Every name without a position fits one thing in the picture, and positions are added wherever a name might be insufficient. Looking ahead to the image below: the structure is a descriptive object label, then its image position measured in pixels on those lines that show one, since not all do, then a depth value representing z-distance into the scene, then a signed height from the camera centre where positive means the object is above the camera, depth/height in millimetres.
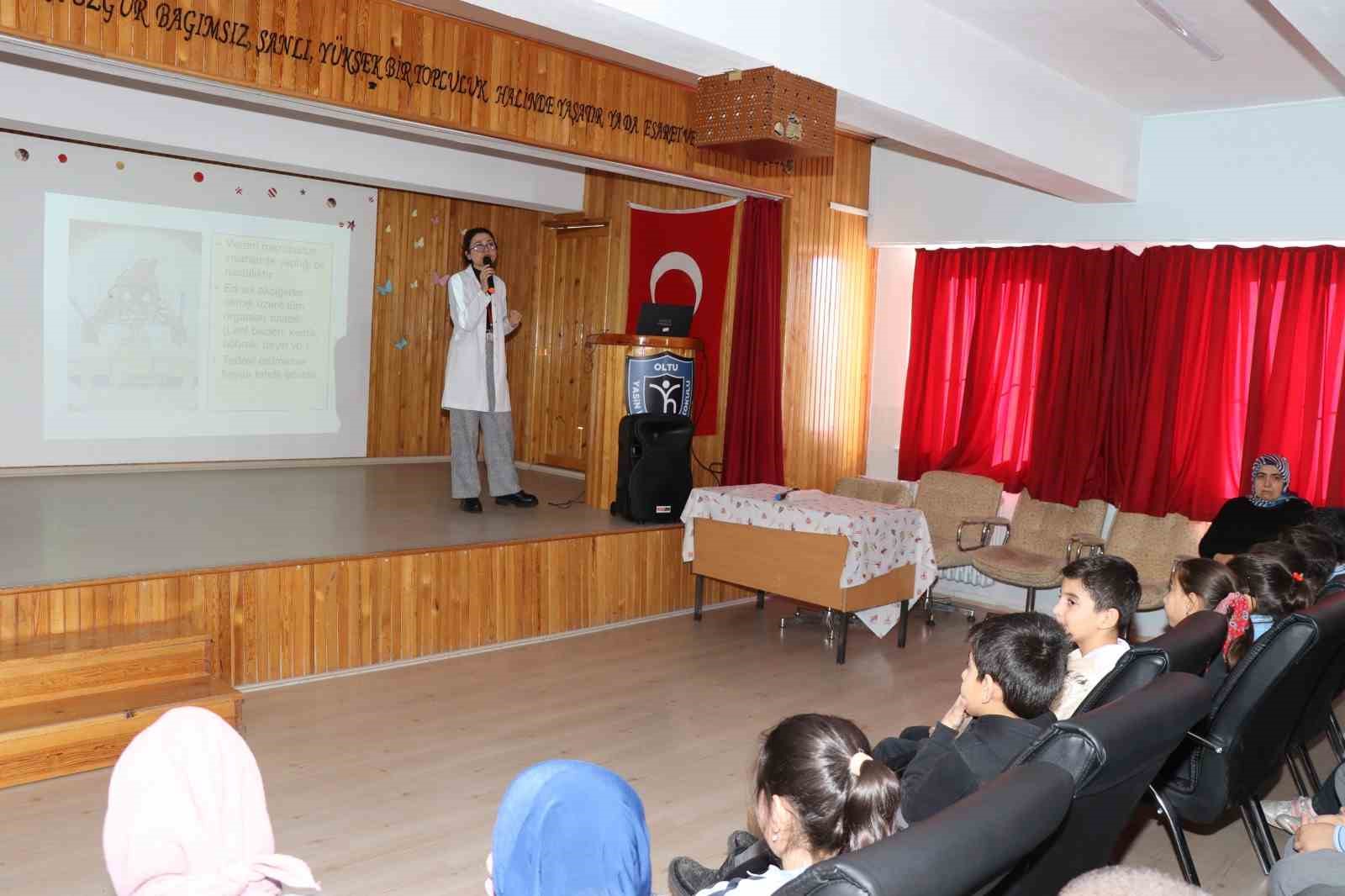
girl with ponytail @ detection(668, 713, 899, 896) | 1643 -663
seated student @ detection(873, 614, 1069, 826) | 2271 -718
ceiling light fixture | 4189 +1404
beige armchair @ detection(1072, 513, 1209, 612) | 6191 -938
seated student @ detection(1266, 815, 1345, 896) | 2156 -951
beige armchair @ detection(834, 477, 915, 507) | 7027 -827
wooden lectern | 6609 -282
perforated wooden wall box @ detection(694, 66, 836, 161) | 3824 +864
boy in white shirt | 3031 -659
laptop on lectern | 6824 +189
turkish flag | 7453 +596
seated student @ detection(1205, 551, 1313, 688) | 3225 -653
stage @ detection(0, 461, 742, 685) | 4480 -1055
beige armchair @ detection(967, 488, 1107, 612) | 6109 -1027
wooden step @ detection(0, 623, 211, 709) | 3947 -1272
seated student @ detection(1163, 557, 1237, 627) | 3324 -625
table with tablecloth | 5480 -983
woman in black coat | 5461 -656
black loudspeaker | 6391 -689
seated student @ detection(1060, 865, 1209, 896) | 1114 -520
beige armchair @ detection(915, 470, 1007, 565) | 6752 -862
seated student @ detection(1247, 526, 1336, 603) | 3816 -621
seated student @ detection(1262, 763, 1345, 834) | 2668 -1145
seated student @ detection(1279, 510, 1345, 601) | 3953 -631
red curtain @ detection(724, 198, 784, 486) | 6859 -38
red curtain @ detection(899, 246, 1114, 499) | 6629 +66
